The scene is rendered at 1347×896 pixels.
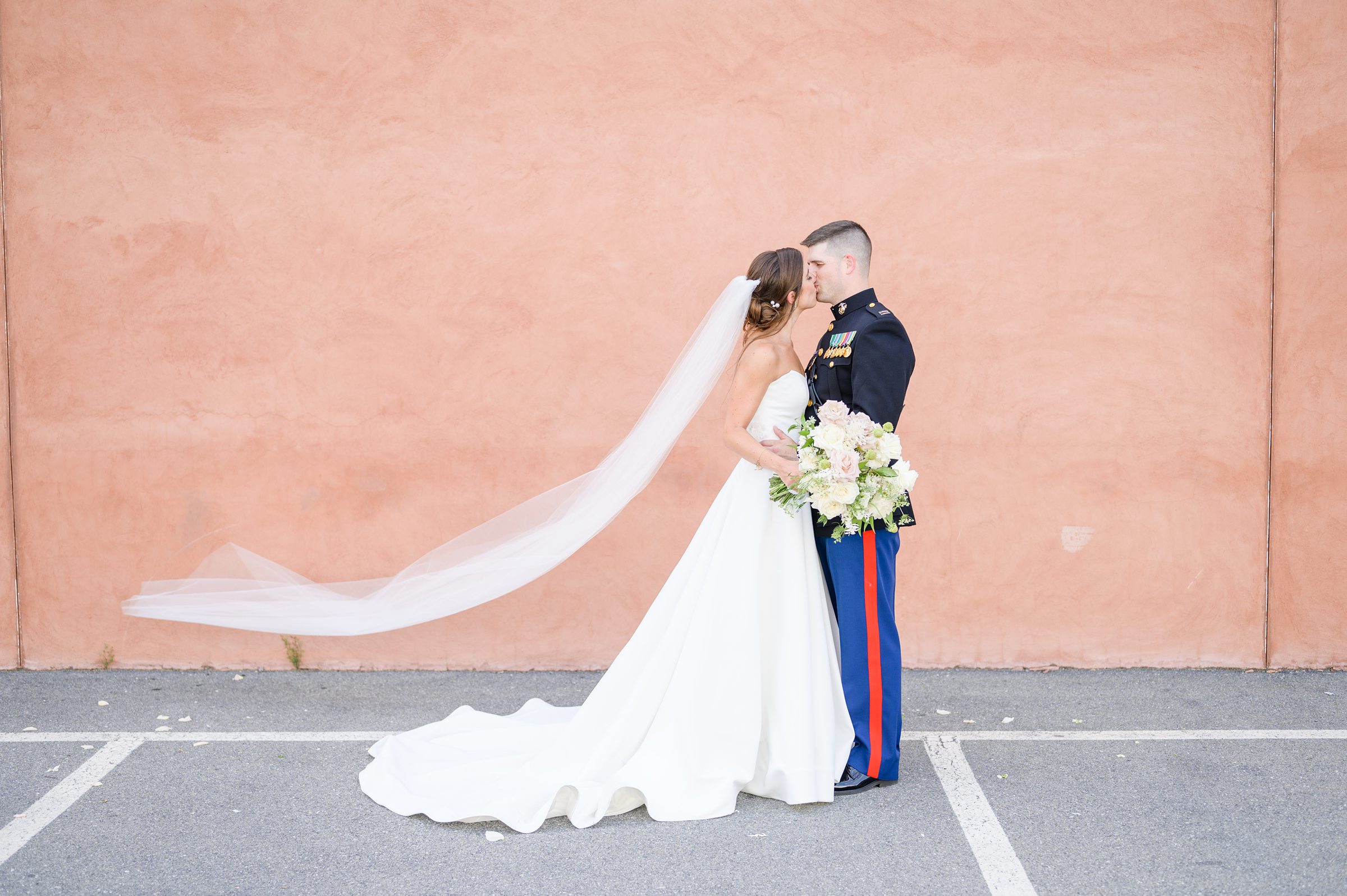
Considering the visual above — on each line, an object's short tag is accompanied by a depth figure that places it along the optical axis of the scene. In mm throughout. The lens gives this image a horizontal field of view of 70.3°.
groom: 3553
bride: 3396
